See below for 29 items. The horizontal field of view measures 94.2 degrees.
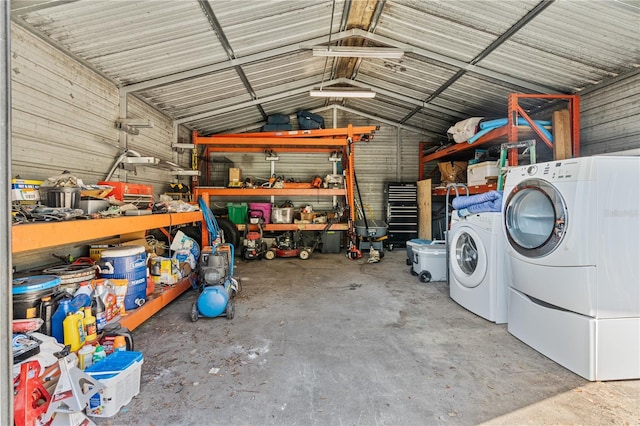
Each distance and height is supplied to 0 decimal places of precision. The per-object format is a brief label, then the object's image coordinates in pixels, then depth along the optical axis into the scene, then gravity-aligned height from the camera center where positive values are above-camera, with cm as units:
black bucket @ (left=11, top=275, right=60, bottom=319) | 176 -51
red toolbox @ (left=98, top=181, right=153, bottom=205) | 315 +21
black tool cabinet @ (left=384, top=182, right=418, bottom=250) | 733 -1
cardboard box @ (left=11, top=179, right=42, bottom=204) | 220 +16
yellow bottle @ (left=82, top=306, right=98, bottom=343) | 190 -74
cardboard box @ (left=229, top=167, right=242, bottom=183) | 662 +84
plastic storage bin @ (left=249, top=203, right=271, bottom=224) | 656 +8
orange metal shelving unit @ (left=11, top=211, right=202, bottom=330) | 154 -13
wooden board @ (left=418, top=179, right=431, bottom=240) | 702 +6
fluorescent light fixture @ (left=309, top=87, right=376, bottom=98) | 537 +216
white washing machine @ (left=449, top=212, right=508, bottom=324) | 282 -60
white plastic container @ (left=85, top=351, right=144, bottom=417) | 157 -94
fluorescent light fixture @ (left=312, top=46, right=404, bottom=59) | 420 +227
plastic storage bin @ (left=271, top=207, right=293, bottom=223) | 657 -7
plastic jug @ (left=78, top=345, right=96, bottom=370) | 172 -85
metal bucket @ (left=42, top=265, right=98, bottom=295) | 214 -47
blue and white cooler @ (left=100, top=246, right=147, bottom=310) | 255 -50
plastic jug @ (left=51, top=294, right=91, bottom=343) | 184 -64
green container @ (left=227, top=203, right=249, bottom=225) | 654 -4
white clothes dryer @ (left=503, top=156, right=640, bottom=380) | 193 -36
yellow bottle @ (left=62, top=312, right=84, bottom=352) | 180 -73
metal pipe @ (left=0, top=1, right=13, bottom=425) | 100 -4
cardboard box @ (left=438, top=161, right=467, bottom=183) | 662 +89
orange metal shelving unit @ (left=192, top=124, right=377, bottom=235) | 619 +149
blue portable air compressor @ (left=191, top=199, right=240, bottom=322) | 283 -76
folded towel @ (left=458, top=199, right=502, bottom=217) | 293 +4
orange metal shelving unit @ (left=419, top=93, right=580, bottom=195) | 423 +125
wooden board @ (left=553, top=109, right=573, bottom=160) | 429 +111
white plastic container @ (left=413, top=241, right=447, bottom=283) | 427 -76
